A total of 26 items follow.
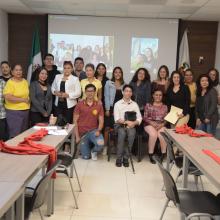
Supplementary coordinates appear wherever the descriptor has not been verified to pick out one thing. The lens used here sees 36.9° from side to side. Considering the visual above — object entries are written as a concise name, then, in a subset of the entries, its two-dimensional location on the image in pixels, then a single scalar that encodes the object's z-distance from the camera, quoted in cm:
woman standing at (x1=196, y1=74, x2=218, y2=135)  534
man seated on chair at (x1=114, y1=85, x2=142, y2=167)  516
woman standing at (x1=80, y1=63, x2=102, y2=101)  548
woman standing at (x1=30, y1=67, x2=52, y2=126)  521
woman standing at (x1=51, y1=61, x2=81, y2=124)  540
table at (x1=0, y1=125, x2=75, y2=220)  186
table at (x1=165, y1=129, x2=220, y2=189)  246
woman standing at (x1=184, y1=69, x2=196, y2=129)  566
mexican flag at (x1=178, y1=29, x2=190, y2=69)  766
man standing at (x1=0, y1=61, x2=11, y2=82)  524
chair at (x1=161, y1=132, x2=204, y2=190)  351
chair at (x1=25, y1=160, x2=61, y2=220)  217
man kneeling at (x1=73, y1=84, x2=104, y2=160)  520
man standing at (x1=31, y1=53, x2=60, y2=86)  584
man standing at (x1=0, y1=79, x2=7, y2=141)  511
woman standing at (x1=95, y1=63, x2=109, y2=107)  579
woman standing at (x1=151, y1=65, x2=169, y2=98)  564
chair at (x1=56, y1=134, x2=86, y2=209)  338
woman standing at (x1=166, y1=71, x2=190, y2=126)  539
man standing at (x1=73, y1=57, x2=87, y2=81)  597
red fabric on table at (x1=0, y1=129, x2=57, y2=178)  274
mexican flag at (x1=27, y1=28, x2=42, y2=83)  758
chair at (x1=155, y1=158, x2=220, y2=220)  231
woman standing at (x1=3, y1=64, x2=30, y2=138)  506
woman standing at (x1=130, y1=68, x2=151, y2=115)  563
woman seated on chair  529
